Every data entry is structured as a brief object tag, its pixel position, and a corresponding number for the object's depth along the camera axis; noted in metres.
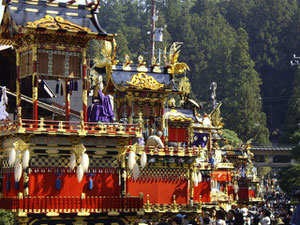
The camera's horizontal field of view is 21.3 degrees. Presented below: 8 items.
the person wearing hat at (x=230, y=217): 31.52
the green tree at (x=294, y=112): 145.25
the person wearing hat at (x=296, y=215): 22.02
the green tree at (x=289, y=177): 92.50
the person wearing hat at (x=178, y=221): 25.20
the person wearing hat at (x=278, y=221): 27.50
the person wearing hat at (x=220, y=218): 28.38
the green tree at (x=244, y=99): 144.50
